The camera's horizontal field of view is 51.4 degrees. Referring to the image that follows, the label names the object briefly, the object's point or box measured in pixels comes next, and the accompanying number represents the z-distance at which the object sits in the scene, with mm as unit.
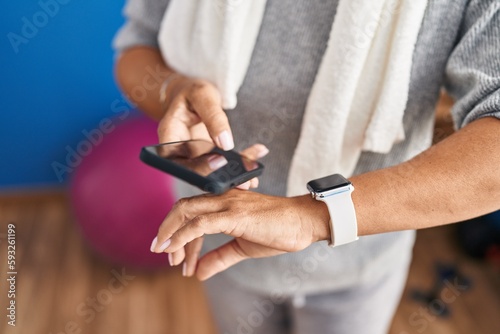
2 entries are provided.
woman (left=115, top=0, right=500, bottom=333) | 556
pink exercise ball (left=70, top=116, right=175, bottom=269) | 1715
